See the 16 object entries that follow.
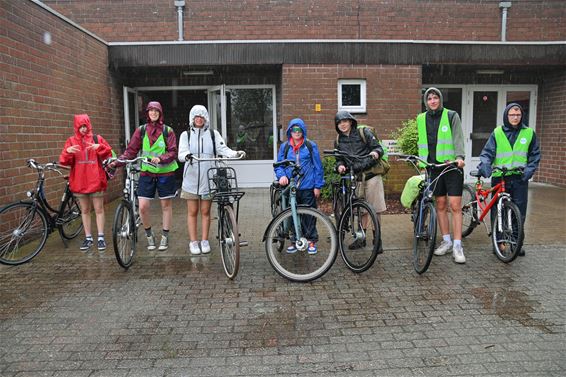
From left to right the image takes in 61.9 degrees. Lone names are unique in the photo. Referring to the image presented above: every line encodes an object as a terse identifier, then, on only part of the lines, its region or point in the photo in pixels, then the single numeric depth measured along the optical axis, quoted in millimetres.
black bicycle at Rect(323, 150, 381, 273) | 4992
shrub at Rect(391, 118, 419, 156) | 8422
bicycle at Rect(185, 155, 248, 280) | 4820
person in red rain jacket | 5844
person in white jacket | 5492
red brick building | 9836
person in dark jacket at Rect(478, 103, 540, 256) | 5391
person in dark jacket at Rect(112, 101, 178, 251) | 5816
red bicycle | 5161
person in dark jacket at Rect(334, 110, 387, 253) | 5469
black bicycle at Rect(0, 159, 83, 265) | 5539
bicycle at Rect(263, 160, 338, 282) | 4758
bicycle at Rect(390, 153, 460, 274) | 4914
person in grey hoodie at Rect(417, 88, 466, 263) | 5277
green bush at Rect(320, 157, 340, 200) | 8728
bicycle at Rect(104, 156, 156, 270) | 5160
